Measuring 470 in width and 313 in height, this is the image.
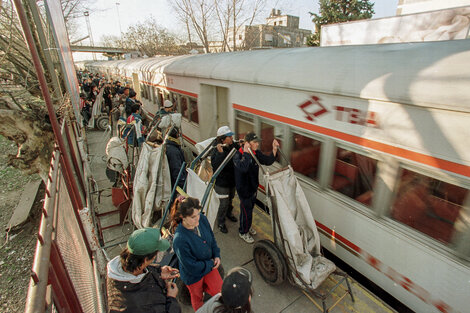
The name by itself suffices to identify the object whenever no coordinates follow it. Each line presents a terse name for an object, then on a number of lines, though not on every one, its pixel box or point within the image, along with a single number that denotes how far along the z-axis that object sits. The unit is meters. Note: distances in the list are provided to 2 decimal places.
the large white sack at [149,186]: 3.89
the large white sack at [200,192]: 3.29
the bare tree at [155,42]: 32.72
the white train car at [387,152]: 2.04
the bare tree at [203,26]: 21.84
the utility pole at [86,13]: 14.82
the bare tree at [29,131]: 4.85
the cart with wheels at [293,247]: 2.86
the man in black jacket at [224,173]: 3.74
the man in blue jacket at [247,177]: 3.29
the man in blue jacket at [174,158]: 4.02
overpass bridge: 43.69
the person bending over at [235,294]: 1.52
